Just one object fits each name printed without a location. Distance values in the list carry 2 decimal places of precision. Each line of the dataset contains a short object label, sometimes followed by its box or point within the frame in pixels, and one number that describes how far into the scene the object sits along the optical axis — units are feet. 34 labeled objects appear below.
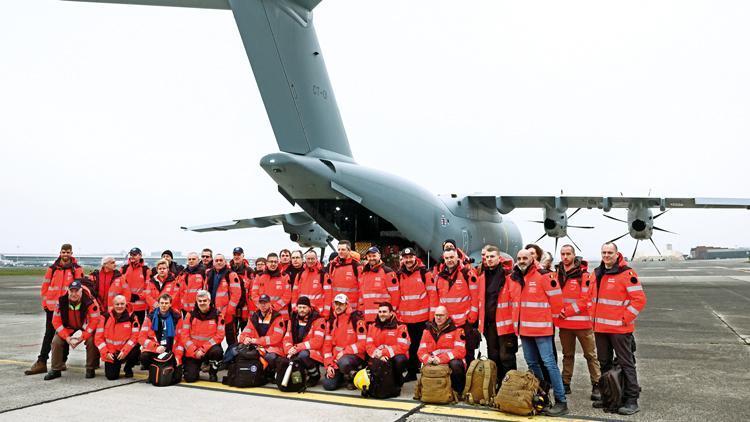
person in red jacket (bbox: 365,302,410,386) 20.43
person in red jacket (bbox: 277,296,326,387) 21.18
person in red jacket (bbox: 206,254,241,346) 26.50
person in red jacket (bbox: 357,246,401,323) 23.03
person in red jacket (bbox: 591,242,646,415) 17.65
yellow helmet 19.34
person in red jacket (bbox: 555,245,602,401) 19.98
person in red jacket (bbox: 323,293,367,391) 20.76
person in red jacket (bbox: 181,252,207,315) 26.86
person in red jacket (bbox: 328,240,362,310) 24.95
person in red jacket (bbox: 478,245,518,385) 19.39
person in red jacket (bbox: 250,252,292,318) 25.80
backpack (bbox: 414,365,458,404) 18.43
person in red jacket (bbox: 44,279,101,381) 23.29
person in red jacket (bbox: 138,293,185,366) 22.25
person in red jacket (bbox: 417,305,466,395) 19.47
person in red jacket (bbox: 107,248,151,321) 27.32
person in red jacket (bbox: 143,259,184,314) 26.55
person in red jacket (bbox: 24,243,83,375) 25.26
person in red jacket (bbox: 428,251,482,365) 20.97
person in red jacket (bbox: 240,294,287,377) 22.59
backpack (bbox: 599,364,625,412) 17.19
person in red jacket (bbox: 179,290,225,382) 22.17
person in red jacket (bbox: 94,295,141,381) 22.63
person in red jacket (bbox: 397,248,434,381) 22.71
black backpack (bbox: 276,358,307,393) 20.20
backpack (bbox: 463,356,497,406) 18.30
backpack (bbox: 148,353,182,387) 21.12
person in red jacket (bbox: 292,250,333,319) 24.68
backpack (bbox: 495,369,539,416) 16.83
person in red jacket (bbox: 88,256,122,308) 26.89
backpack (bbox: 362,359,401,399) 19.17
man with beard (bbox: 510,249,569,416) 18.19
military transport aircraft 34.94
